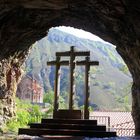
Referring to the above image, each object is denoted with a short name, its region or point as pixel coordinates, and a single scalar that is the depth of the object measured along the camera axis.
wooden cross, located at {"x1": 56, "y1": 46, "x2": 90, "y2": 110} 15.47
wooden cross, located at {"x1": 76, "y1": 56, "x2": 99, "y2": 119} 15.14
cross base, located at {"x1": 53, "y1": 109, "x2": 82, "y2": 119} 14.22
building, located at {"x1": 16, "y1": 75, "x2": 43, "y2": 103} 72.12
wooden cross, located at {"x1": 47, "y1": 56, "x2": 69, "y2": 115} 15.63
